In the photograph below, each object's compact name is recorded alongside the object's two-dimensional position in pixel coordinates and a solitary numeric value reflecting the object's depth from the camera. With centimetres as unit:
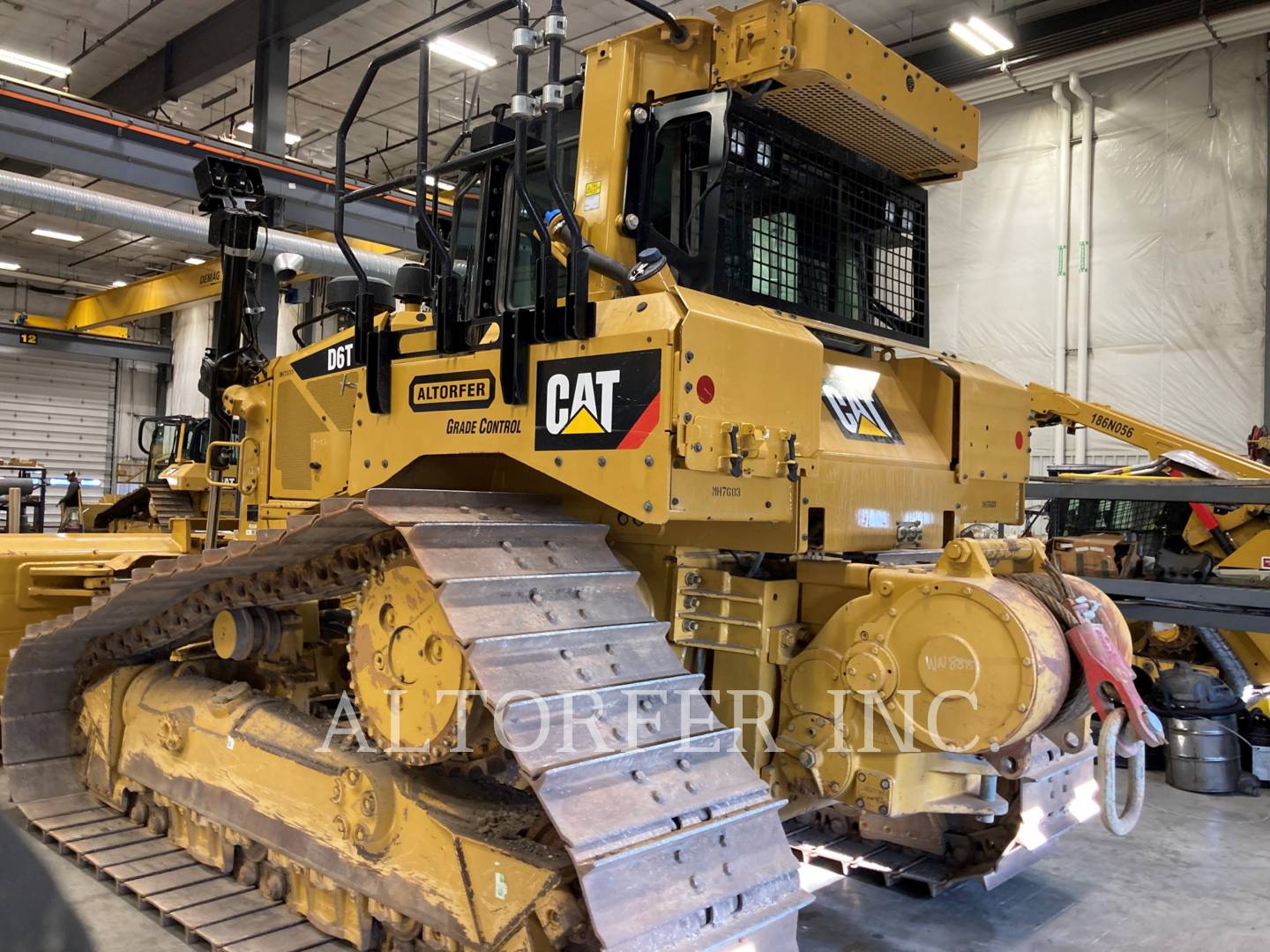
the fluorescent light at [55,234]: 2277
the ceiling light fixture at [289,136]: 1700
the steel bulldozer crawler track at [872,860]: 473
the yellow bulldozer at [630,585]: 296
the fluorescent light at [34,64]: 1263
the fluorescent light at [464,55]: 1216
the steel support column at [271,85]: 1145
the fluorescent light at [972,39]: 1092
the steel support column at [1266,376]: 1097
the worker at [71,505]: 1898
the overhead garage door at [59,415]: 2728
